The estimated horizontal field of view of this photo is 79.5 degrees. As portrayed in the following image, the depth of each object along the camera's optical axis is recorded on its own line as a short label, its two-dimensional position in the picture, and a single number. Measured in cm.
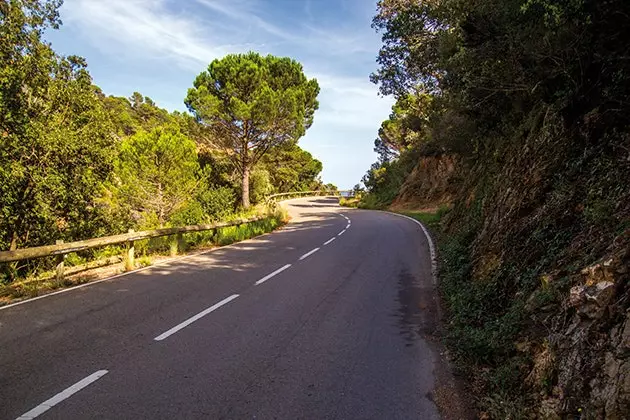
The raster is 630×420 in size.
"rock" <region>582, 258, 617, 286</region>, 340
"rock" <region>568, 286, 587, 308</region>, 342
